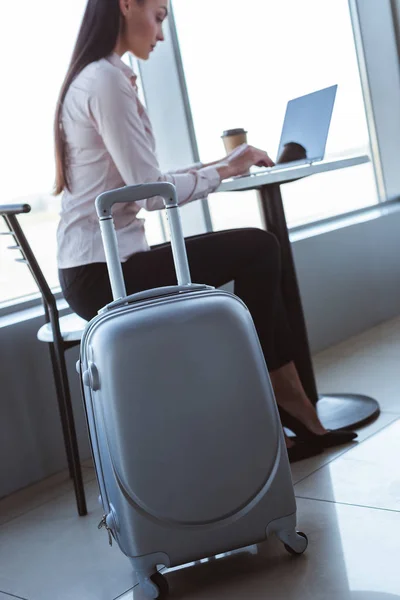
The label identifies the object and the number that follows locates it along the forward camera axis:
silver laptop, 2.13
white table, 2.32
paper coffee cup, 2.20
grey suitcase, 1.42
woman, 1.97
